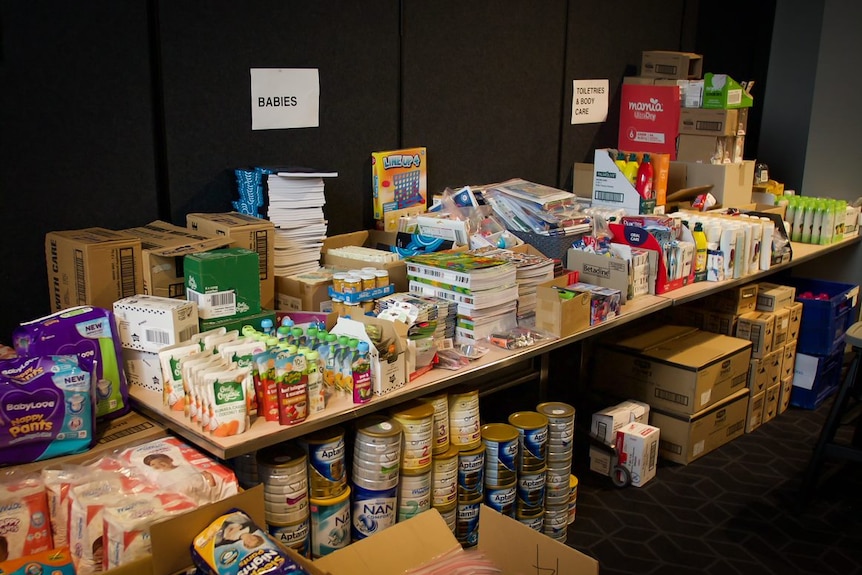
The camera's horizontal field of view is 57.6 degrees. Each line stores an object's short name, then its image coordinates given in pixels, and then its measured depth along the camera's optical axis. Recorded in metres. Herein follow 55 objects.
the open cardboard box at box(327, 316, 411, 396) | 2.32
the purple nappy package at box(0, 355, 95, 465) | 1.91
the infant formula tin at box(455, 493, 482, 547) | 2.70
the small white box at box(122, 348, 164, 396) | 2.29
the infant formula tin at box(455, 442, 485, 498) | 2.64
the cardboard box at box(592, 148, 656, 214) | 3.87
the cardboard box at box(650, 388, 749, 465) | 3.63
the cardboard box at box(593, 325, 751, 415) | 3.62
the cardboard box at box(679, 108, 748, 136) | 4.24
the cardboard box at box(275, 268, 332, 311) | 2.71
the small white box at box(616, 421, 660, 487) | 3.42
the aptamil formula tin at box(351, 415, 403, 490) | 2.33
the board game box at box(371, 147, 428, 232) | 3.44
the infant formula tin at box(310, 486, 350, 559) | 2.29
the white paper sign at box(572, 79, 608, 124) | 4.41
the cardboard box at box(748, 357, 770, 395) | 3.98
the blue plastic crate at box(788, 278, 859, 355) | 4.40
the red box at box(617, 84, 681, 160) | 4.36
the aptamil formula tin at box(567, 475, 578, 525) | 3.11
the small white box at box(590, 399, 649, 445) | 3.51
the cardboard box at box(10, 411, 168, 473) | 1.98
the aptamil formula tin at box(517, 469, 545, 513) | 2.86
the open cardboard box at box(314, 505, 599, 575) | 1.87
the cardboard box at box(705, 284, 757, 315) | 4.07
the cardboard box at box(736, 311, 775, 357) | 3.99
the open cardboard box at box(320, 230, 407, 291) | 2.90
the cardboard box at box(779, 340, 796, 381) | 4.25
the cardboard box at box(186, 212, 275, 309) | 2.59
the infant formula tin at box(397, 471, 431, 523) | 2.48
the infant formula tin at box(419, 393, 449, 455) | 2.58
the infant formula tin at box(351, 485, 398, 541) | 2.38
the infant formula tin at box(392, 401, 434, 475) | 2.44
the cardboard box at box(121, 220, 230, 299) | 2.38
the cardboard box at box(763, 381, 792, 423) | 4.16
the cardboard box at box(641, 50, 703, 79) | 4.54
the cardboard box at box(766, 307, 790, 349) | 4.14
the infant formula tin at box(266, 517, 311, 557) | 2.20
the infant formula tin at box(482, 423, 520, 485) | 2.73
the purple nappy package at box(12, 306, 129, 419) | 2.13
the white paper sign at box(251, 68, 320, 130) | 2.99
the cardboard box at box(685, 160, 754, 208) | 4.31
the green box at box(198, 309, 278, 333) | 2.35
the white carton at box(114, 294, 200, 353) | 2.20
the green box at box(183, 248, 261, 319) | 2.32
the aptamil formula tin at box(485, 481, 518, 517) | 2.78
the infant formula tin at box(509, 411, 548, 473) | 2.83
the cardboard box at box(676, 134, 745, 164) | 4.32
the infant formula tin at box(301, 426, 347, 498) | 2.28
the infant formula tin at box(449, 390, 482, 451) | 2.65
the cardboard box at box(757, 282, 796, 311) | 4.18
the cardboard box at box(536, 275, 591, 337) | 2.85
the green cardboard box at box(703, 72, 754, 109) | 4.18
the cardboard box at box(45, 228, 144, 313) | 2.30
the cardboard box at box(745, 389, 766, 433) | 4.02
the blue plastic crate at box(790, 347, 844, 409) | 4.39
